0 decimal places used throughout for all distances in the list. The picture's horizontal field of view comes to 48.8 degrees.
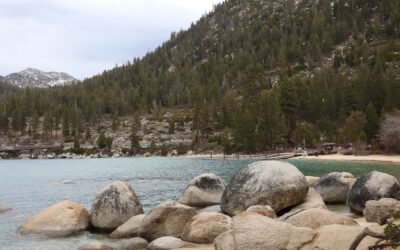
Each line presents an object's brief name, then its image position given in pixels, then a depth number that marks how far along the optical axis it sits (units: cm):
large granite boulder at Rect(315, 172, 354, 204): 2812
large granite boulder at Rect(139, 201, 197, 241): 2031
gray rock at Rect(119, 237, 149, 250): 1867
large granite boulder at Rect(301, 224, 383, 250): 1202
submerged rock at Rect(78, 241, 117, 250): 1766
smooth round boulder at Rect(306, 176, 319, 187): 3187
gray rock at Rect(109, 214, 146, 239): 2097
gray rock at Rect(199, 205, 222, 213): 2387
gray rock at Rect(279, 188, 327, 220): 2138
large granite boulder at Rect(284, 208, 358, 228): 1611
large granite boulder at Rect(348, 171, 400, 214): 2316
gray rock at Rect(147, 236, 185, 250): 1756
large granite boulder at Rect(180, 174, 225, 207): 2755
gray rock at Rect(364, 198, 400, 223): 1780
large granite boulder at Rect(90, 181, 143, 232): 2305
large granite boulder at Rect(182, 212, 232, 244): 1788
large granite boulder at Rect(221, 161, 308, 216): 2134
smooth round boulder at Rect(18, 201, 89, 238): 2214
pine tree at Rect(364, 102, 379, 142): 8331
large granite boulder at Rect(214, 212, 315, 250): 1309
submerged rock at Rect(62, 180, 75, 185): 5123
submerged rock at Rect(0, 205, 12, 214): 3089
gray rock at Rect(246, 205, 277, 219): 1820
